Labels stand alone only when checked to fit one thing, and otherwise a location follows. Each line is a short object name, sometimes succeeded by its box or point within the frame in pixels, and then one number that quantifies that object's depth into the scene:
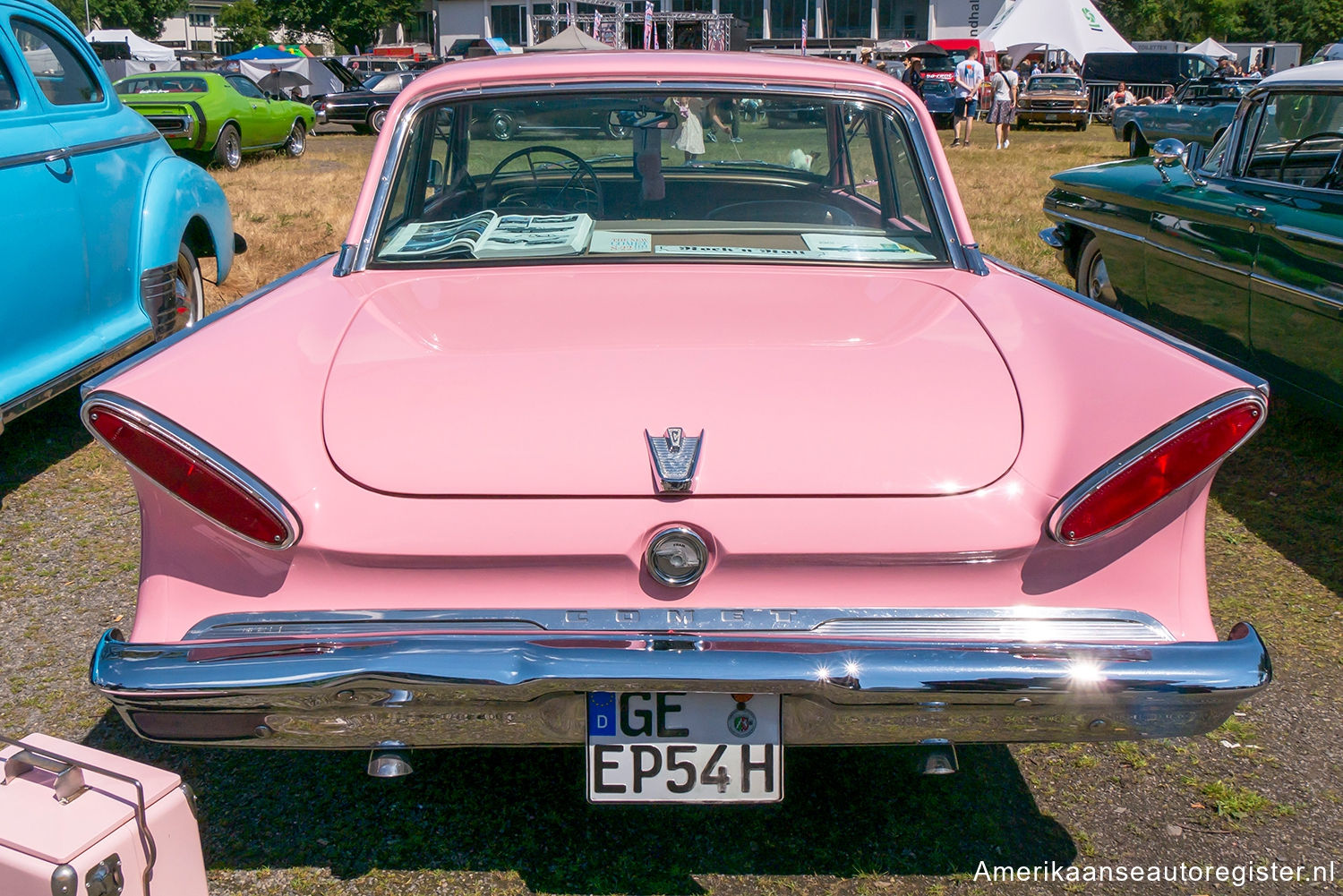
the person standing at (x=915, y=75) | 20.99
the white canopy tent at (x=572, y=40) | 25.38
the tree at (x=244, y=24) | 65.00
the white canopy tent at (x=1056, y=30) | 31.66
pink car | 1.85
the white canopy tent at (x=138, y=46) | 51.22
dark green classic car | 4.18
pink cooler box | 1.72
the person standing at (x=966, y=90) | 19.52
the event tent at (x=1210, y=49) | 42.00
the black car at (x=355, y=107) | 21.62
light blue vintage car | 3.88
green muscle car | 13.13
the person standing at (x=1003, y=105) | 18.80
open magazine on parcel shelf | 2.89
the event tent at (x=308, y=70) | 29.76
